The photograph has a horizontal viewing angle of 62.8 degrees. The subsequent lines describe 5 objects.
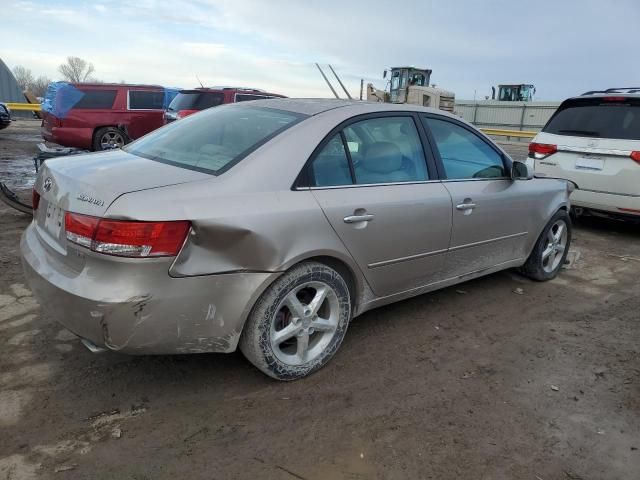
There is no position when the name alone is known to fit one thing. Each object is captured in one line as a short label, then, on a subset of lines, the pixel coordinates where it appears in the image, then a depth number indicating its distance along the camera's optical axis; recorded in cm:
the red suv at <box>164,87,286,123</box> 1170
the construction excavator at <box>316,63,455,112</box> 2122
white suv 626
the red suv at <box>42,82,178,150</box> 1230
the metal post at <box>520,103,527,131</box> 3209
